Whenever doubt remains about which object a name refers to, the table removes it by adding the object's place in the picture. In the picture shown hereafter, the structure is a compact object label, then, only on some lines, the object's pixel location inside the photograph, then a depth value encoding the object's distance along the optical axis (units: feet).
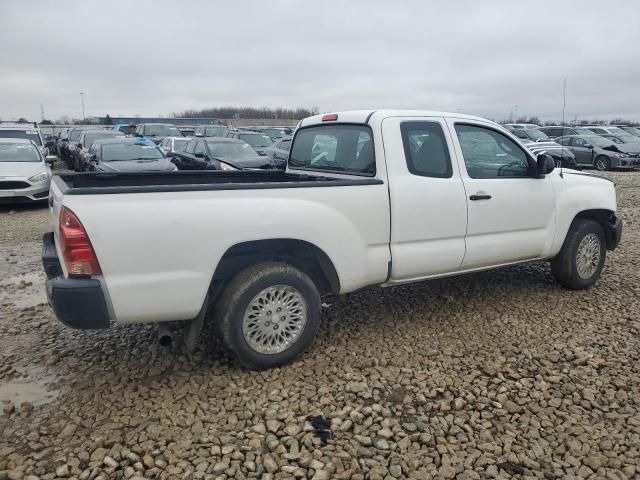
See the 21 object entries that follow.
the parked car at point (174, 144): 58.49
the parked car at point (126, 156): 41.55
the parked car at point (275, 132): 98.48
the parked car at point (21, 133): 56.90
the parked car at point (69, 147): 68.85
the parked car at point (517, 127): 83.49
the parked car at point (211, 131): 85.33
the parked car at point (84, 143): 54.65
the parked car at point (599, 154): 64.80
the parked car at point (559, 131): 86.82
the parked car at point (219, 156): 45.65
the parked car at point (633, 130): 88.99
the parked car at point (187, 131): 106.42
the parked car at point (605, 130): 86.19
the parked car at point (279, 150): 54.03
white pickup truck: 10.63
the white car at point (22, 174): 36.22
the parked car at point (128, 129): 110.99
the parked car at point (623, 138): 74.25
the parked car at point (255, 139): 65.87
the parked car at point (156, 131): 89.25
